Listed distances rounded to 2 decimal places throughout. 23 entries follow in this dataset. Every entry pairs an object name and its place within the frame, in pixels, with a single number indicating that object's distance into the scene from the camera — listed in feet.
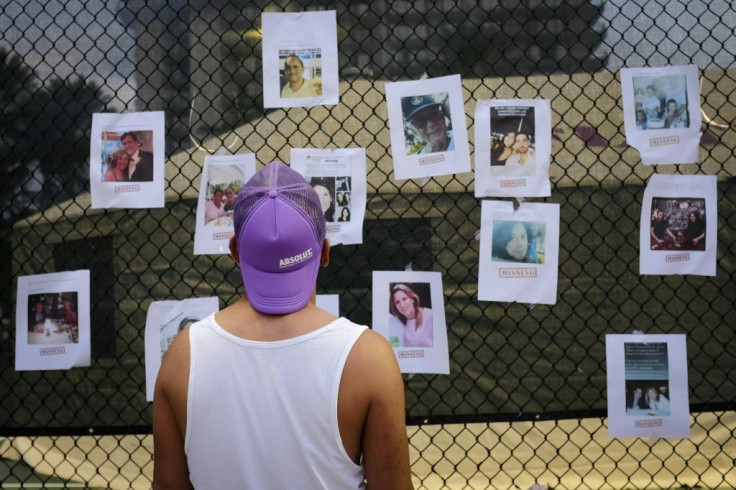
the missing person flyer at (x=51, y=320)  8.11
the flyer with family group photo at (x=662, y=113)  7.86
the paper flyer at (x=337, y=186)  7.85
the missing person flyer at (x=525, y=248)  7.85
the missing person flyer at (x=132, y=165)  7.95
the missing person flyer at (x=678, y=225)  7.89
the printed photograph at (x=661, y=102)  7.87
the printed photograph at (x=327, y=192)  7.84
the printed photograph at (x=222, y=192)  7.89
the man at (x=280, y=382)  3.90
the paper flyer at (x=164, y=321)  7.99
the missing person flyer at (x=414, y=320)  7.85
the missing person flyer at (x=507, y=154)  7.82
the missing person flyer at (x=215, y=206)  7.88
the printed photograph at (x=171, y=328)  7.99
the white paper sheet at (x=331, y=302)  7.98
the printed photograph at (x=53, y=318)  8.13
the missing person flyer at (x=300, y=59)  7.88
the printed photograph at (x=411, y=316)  7.86
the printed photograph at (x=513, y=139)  7.82
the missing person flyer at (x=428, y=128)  7.80
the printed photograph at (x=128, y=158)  7.97
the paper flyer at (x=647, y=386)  7.93
